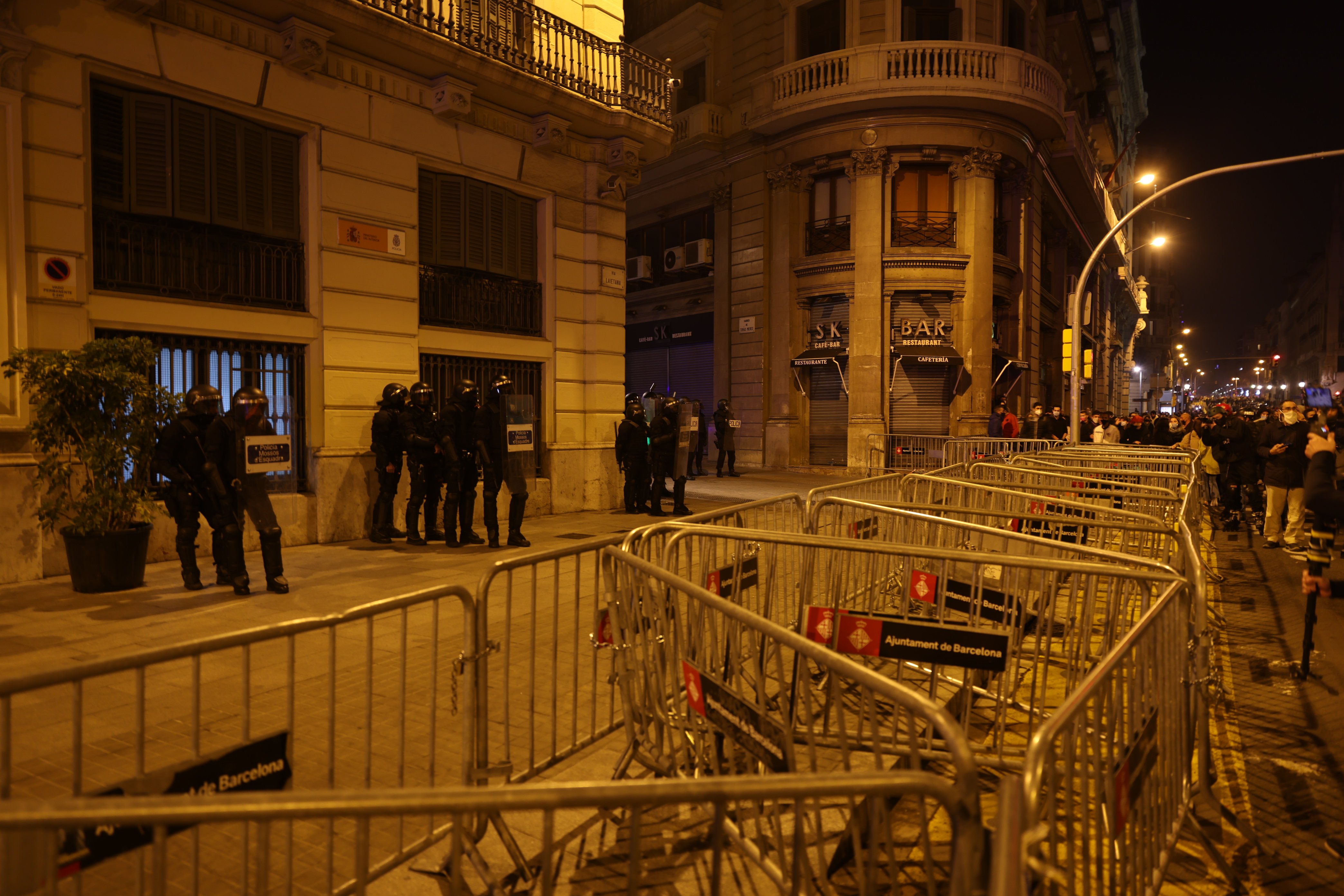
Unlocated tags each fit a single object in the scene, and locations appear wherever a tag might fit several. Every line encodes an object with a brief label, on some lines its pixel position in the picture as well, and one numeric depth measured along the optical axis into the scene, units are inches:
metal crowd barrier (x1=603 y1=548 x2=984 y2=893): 77.4
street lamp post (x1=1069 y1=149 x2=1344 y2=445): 661.3
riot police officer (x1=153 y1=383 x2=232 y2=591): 294.8
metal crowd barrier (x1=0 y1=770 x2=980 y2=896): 60.7
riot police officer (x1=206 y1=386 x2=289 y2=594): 295.3
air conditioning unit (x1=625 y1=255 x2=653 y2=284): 1173.1
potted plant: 285.6
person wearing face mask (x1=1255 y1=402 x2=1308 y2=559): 418.3
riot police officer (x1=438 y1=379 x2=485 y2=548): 402.6
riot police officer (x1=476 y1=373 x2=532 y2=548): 401.4
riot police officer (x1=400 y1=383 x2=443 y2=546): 403.5
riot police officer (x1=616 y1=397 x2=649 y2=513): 529.7
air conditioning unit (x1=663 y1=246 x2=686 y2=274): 1112.2
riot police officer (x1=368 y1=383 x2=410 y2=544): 406.0
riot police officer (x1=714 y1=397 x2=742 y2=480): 861.2
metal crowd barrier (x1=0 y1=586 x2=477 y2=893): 88.6
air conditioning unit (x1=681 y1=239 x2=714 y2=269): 1075.9
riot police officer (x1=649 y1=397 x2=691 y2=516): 541.0
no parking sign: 319.6
